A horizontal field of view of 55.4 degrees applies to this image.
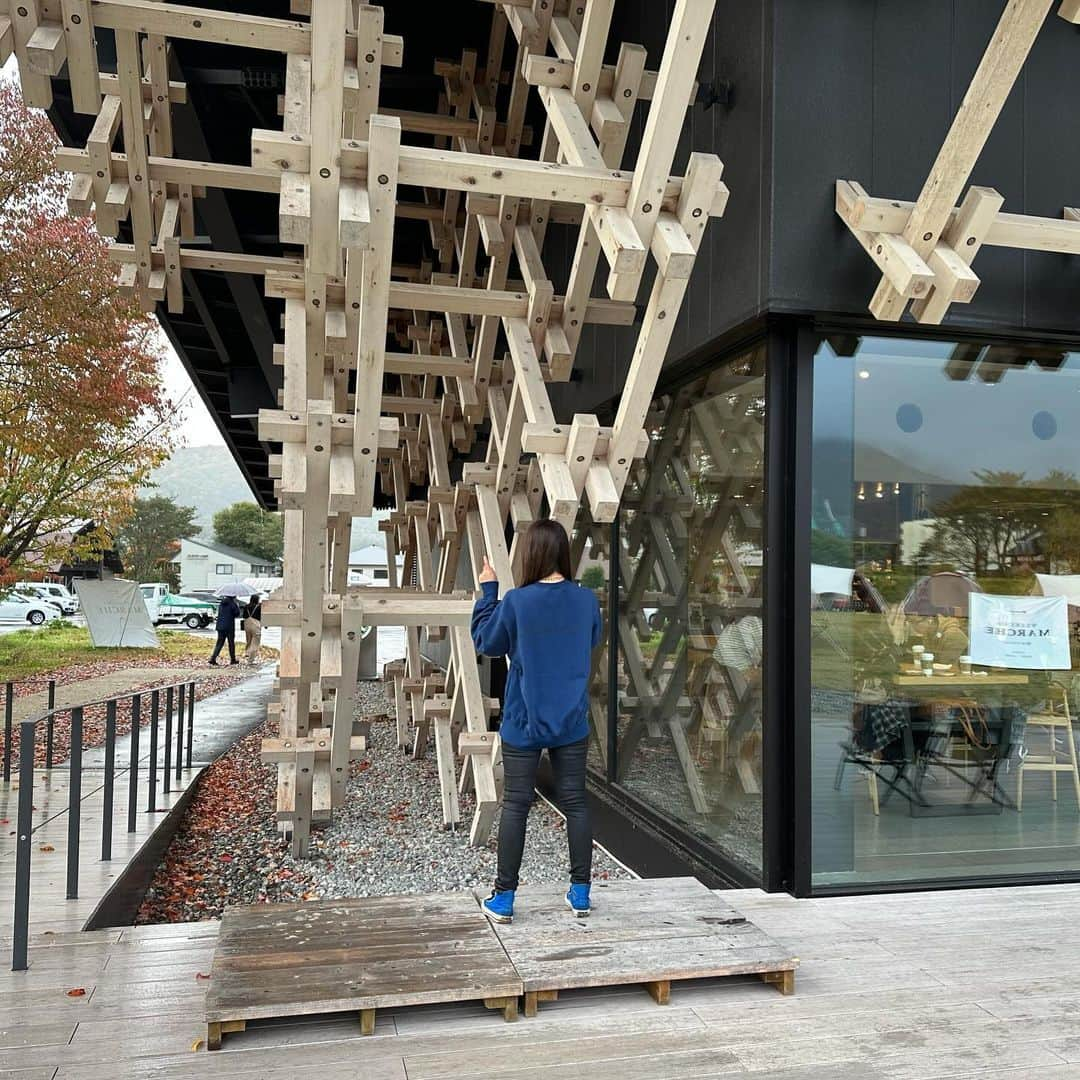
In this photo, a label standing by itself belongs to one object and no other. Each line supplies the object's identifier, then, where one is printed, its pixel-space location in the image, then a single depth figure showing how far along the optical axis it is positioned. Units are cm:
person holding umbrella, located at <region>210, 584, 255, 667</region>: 1966
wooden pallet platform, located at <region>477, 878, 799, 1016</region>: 310
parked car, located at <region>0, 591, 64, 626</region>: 3147
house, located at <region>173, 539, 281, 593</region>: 7600
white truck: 3406
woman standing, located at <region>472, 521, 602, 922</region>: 349
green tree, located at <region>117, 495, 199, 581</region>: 4684
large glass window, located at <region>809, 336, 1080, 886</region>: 445
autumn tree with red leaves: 1108
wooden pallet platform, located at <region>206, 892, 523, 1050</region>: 286
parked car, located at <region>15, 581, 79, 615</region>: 3407
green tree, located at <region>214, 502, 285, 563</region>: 8031
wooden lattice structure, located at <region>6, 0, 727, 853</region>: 371
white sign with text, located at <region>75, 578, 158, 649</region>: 2139
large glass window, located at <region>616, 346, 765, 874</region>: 463
